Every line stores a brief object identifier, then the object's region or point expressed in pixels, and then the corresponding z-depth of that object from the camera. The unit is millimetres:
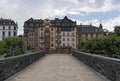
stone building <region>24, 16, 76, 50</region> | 41889
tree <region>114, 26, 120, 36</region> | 34225
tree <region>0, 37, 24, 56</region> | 30277
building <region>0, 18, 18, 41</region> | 45375
